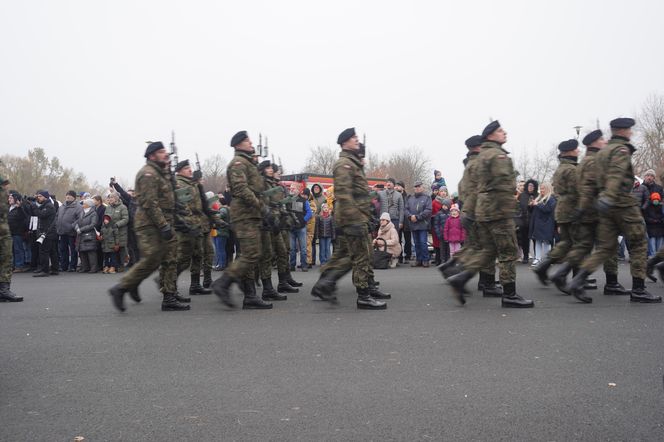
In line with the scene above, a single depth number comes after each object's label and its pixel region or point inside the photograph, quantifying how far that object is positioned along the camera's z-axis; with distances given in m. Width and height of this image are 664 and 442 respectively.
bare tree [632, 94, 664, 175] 44.06
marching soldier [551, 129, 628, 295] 7.42
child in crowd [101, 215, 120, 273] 13.51
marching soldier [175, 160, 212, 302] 8.27
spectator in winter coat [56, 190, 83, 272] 13.98
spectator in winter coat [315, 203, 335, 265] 13.79
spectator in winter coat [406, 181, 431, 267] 13.52
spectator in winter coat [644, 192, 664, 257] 11.82
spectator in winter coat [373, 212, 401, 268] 13.02
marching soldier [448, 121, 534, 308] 6.85
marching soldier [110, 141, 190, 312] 6.86
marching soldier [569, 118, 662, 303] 6.82
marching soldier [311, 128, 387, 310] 6.93
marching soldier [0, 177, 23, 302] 7.89
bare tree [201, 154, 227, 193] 67.81
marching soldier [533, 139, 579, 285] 8.25
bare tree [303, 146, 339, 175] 67.25
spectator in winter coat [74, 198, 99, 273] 13.70
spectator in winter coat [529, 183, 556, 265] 12.30
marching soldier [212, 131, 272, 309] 7.05
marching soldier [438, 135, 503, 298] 7.94
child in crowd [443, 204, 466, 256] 12.61
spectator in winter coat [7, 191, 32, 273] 14.24
